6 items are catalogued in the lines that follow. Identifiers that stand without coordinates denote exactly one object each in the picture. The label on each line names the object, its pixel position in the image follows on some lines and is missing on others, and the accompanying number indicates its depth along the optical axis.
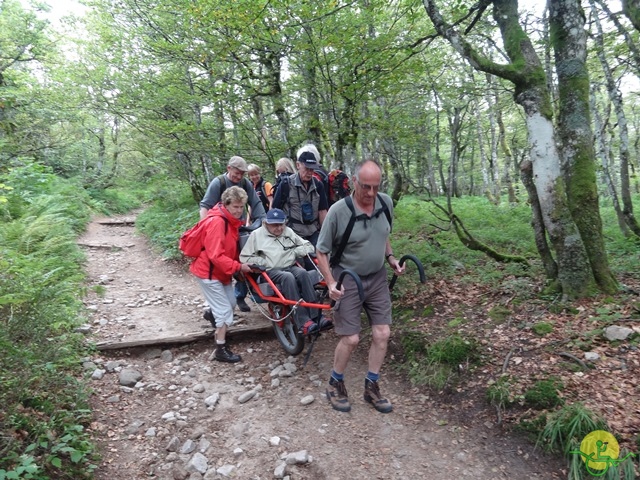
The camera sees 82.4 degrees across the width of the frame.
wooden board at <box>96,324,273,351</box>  5.12
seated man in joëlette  4.74
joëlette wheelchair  4.62
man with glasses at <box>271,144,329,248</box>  5.59
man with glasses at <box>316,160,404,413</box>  3.51
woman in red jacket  4.83
